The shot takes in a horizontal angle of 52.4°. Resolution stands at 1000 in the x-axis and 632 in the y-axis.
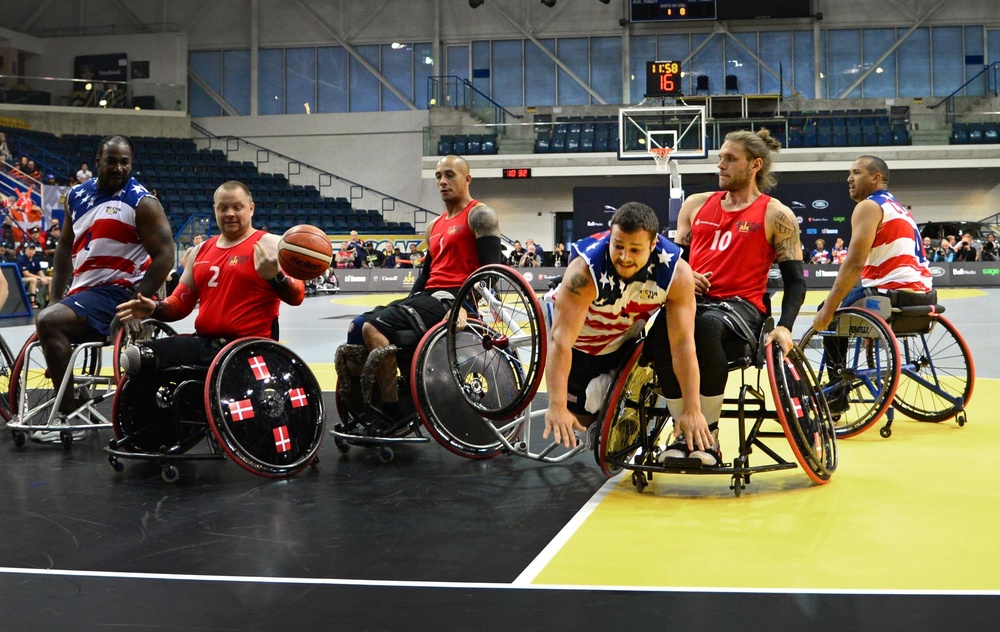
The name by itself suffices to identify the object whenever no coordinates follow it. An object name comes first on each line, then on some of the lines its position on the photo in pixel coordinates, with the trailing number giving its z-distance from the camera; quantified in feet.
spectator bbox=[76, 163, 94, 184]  73.74
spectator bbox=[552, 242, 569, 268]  81.41
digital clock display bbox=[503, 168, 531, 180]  90.68
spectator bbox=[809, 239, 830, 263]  79.82
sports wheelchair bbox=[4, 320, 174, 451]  17.85
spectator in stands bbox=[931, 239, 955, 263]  77.25
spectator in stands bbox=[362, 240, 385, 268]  81.30
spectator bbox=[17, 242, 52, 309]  53.42
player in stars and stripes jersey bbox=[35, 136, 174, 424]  18.02
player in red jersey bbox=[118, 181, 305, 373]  16.11
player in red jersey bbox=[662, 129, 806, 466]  13.96
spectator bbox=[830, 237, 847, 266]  78.50
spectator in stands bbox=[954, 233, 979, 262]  76.28
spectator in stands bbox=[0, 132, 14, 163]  75.42
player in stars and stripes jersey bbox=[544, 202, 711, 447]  12.64
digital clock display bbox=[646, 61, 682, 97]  79.00
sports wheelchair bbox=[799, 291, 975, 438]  17.74
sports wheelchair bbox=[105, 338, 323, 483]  14.90
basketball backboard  76.59
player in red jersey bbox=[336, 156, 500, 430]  16.87
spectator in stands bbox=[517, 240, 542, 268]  78.66
